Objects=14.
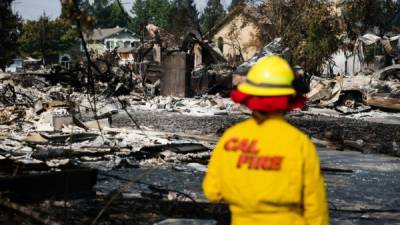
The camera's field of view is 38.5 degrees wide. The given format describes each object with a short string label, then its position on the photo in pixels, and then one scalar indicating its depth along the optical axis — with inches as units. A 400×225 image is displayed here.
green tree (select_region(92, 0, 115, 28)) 4873.5
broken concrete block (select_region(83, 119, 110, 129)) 493.4
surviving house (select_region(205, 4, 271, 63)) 1739.5
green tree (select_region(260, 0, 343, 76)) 1254.3
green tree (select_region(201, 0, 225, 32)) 2781.5
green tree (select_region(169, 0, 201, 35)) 2351.1
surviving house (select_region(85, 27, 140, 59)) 3656.5
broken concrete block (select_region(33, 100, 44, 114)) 587.5
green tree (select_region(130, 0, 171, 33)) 4276.6
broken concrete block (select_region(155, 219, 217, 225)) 200.6
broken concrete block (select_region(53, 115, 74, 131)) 486.3
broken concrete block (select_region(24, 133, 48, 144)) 405.4
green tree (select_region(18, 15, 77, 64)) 2751.0
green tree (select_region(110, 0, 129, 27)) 4884.8
